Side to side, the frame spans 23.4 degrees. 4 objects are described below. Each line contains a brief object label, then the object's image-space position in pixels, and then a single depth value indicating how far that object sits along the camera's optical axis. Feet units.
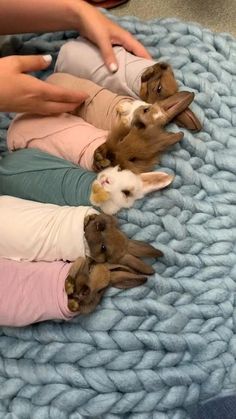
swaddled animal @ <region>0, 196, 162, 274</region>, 2.08
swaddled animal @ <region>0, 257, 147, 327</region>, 2.01
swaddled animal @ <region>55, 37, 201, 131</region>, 2.49
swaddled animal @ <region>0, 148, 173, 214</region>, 2.21
